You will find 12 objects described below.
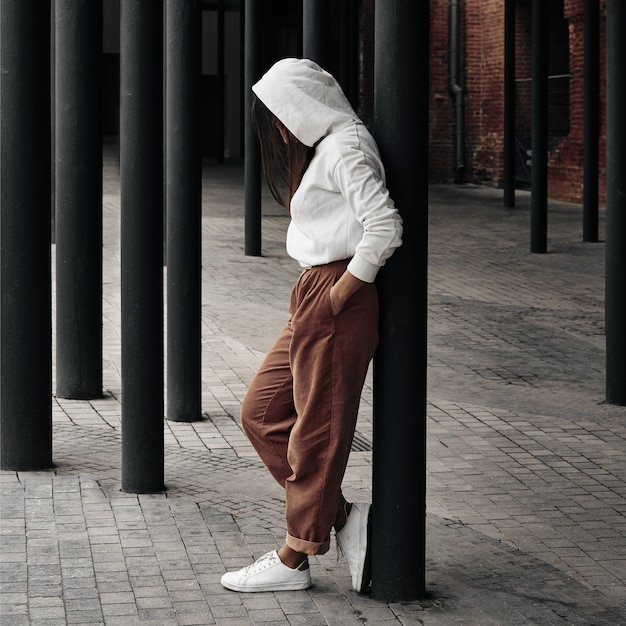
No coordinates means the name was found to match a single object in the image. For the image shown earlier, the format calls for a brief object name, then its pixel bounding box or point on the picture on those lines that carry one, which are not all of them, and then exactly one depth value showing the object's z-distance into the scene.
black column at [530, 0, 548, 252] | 22.66
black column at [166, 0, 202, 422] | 10.27
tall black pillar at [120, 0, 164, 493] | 8.23
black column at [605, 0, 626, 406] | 11.44
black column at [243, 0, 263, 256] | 20.33
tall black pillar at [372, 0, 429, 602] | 6.22
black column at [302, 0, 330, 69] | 15.33
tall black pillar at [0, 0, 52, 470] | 8.69
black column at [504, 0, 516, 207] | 28.33
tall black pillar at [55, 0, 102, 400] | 10.93
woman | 6.03
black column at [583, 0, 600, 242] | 23.75
